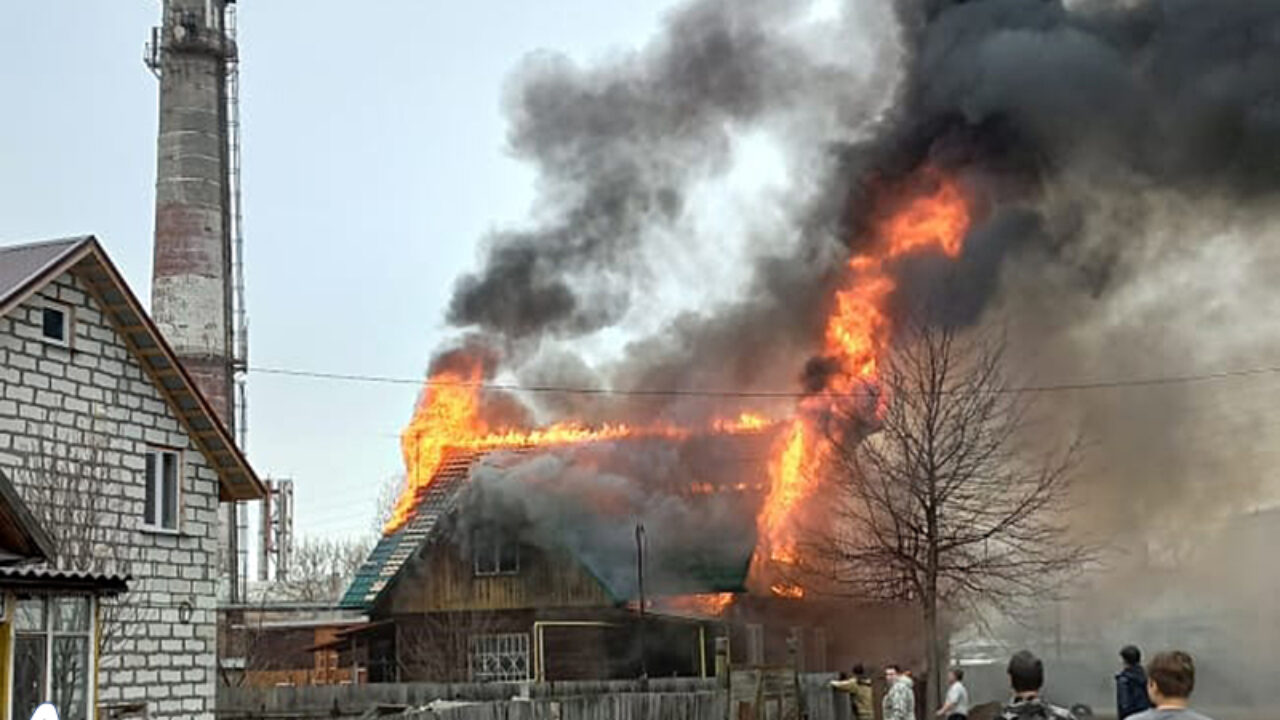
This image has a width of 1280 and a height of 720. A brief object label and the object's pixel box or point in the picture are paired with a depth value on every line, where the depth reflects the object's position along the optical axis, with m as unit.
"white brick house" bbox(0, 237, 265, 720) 20.47
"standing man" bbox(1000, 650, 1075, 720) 7.17
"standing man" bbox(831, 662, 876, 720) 22.81
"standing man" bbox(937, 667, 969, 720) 16.58
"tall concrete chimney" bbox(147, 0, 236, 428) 45.78
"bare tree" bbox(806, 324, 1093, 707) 27.16
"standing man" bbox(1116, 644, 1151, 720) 15.85
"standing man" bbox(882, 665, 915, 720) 20.23
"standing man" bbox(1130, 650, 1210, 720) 5.70
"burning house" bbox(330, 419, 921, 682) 34.44
